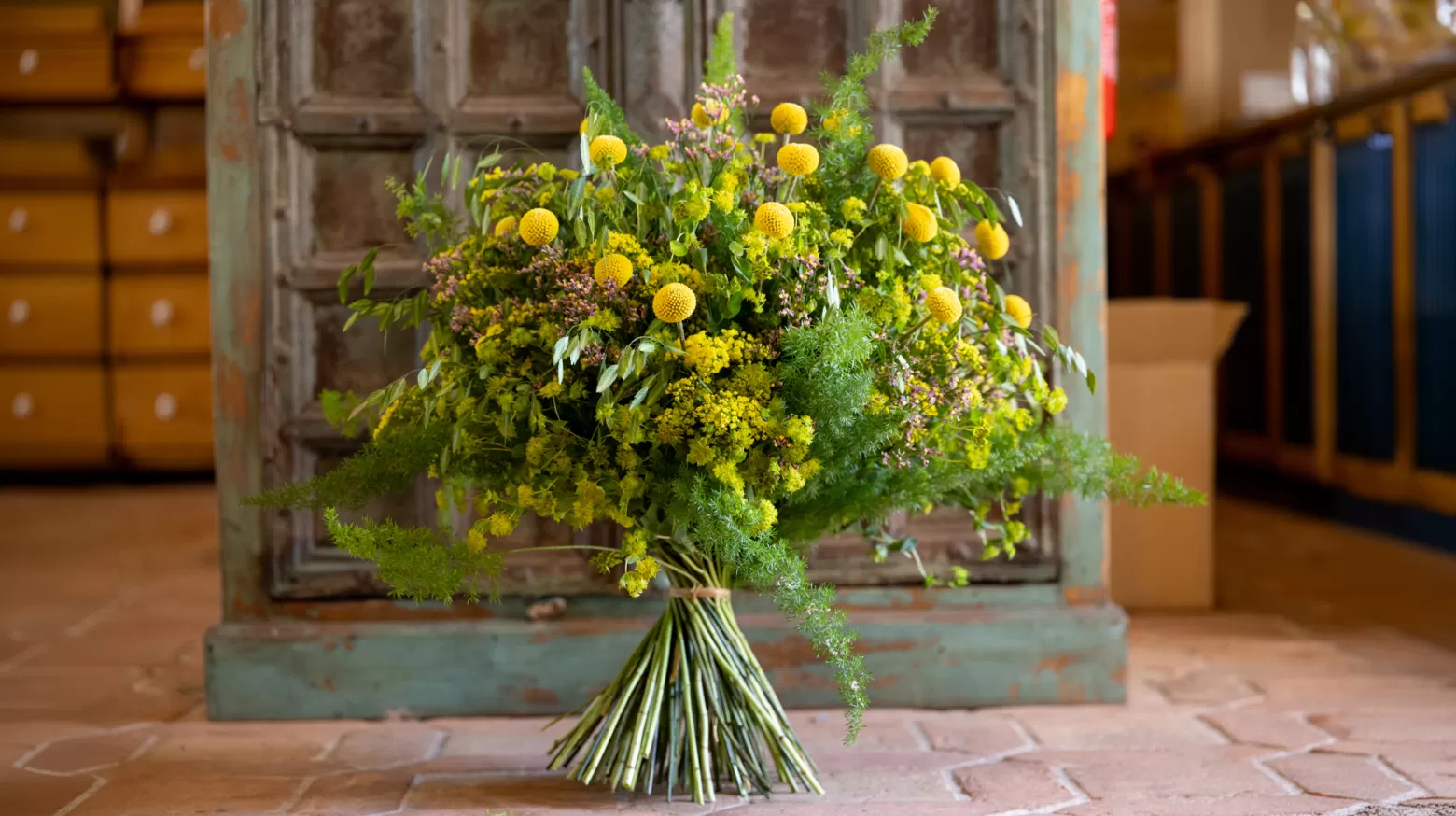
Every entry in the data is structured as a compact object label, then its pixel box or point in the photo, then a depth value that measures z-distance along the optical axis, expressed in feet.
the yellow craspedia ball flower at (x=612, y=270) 5.08
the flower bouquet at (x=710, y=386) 5.12
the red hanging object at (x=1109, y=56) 10.27
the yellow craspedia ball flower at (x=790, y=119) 5.41
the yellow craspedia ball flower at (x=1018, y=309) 5.98
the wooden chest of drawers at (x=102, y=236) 18.78
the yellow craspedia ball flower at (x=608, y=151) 5.21
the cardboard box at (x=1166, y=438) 10.52
